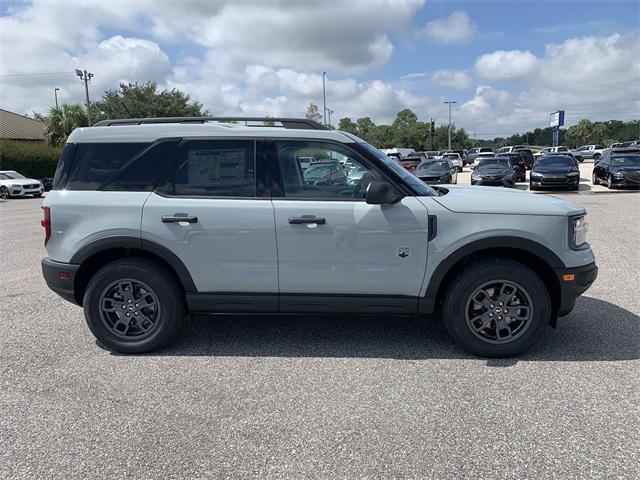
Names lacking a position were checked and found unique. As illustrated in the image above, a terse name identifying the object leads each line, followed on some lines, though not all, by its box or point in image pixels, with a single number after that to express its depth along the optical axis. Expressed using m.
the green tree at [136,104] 45.78
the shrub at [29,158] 32.06
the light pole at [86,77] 38.97
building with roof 43.94
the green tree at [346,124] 89.14
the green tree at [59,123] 40.16
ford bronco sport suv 3.79
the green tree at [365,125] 132.25
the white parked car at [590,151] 54.62
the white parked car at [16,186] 24.32
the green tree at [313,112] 61.50
